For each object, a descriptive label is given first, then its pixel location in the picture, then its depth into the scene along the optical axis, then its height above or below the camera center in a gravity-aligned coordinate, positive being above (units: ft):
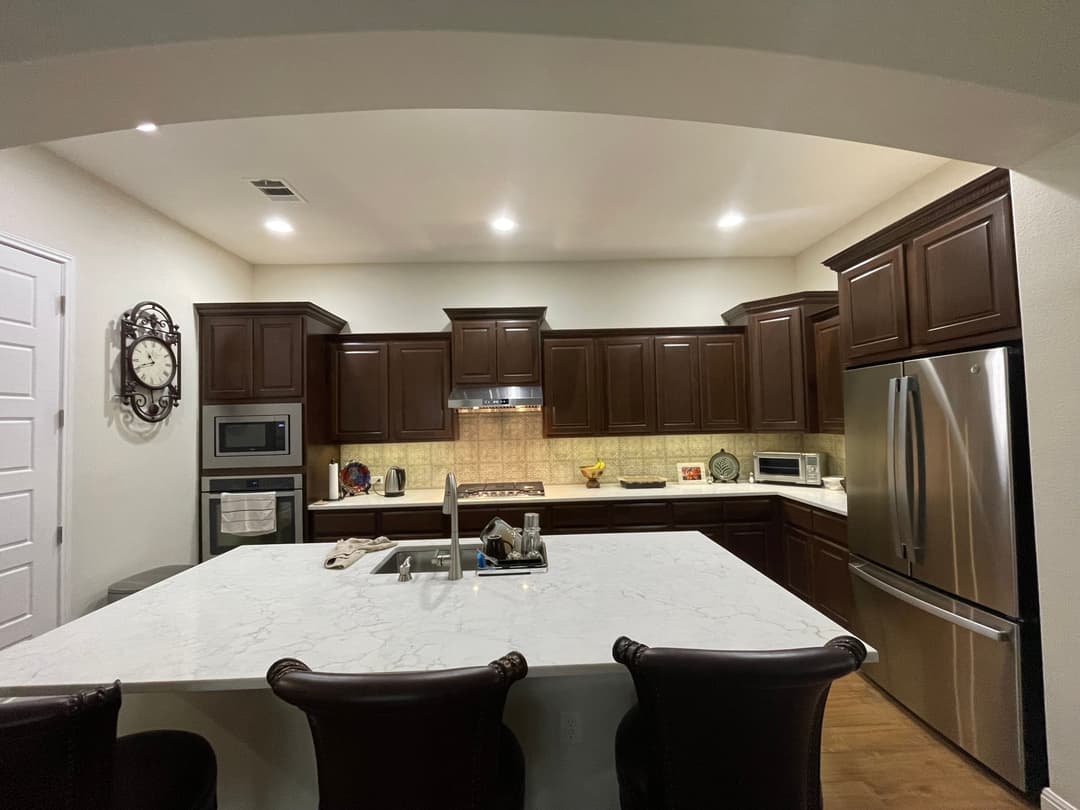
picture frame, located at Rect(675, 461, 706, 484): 13.83 -1.43
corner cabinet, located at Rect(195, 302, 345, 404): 11.59 +2.10
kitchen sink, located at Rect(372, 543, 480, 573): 6.59 -1.90
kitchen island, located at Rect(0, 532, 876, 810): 3.72 -1.84
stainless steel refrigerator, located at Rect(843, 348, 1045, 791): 5.83 -1.89
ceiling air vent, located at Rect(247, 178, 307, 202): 9.16 +5.02
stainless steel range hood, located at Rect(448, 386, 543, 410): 12.56 +0.89
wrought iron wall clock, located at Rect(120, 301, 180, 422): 9.38 +1.62
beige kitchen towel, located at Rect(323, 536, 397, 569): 6.27 -1.72
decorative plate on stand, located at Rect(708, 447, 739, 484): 13.84 -1.26
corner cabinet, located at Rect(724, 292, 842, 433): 12.04 +1.76
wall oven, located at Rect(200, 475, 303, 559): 11.33 -1.86
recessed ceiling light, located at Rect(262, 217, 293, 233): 10.96 +5.07
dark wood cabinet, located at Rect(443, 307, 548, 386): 13.00 +2.36
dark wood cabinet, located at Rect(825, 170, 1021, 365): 5.98 +2.14
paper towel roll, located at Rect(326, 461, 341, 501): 12.46 -1.42
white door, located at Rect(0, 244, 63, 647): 7.19 -0.06
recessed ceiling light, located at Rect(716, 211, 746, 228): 11.14 +5.12
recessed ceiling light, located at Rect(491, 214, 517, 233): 11.05 +5.08
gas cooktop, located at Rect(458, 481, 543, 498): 12.60 -1.70
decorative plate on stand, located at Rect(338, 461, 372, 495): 13.33 -1.32
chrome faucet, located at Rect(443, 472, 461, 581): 5.67 -1.11
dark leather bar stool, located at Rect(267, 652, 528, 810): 2.71 -1.91
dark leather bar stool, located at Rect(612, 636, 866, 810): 2.82 -1.97
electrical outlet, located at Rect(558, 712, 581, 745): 4.74 -3.10
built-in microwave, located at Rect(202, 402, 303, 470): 11.47 -0.05
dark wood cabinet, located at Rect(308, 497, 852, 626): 11.60 -2.41
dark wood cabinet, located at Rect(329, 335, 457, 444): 13.10 +1.21
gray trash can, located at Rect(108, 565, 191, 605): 8.64 -2.82
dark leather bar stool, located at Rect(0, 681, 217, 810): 2.60 -1.88
